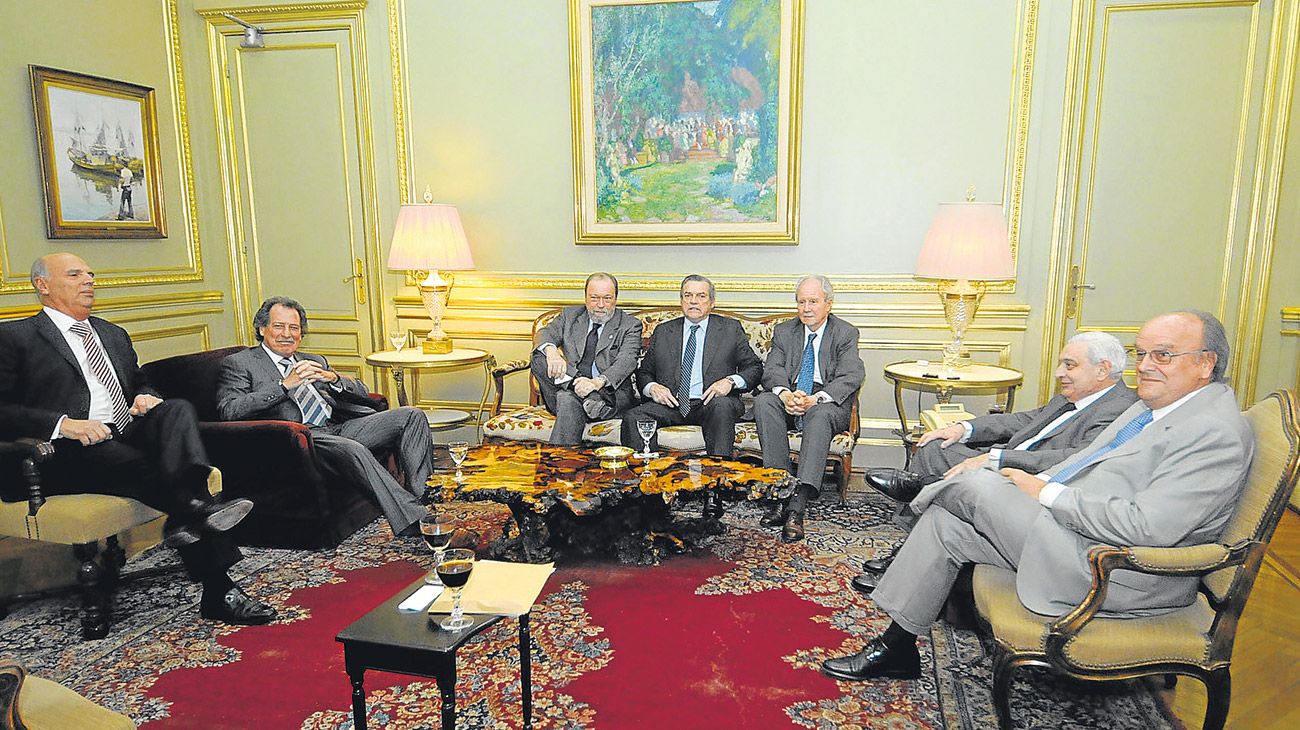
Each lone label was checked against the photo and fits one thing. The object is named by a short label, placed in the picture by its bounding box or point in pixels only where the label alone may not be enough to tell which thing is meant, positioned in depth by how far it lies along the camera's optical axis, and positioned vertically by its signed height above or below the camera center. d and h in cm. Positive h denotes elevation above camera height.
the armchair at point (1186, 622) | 194 -99
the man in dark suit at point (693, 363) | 442 -72
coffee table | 316 -102
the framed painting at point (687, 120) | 485 +77
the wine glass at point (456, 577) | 196 -85
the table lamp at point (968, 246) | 418 -3
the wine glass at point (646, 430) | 359 -87
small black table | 186 -97
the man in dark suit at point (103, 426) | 302 -75
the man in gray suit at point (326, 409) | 361 -82
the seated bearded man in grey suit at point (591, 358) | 441 -69
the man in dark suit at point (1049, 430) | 282 -74
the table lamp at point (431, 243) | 494 -1
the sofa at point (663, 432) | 418 -104
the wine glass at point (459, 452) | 350 -95
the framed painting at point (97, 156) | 460 +54
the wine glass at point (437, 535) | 214 -80
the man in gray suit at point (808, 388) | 392 -80
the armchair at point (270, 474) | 349 -106
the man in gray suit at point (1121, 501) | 198 -71
